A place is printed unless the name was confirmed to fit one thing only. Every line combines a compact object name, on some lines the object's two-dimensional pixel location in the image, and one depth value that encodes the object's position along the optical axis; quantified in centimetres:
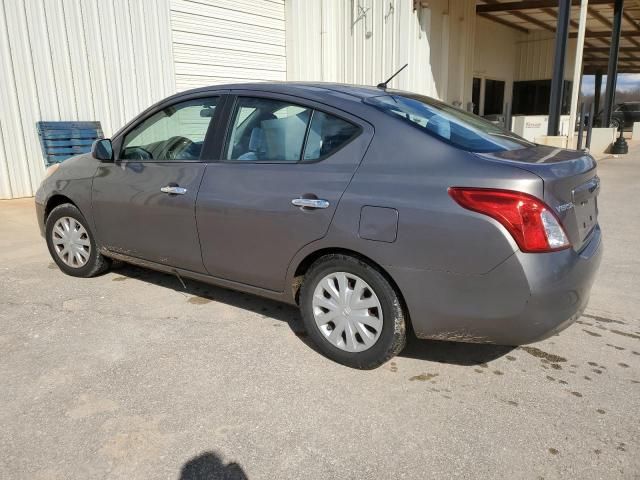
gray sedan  255
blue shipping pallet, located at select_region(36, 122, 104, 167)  796
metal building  781
